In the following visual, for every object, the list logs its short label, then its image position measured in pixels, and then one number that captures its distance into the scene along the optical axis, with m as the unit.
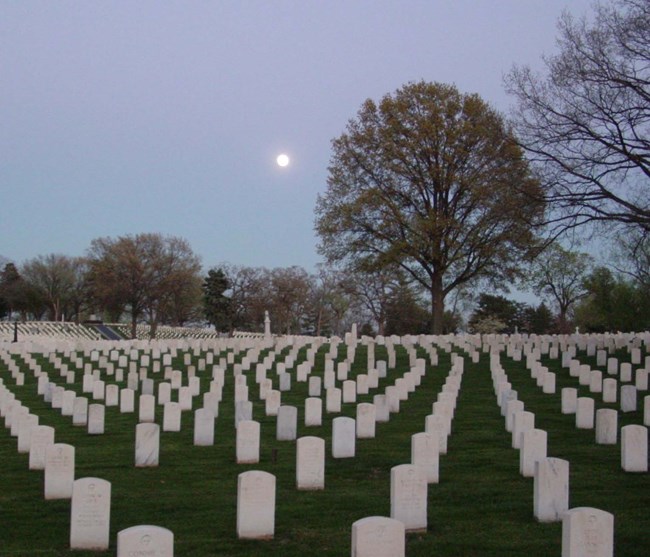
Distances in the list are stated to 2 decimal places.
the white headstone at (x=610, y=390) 18.72
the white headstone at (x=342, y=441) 12.73
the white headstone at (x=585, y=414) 15.28
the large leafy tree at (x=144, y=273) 71.06
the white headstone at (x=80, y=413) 16.77
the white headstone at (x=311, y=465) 10.55
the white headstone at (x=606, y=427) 13.59
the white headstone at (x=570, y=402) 17.05
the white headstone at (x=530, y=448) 11.17
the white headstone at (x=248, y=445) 12.39
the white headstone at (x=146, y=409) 16.89
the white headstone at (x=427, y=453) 10.73
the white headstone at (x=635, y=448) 11.42
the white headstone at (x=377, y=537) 6.71
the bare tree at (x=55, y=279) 87.38
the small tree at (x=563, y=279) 60.78
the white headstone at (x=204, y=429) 14.11
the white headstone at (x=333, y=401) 17.44
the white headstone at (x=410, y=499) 8.66
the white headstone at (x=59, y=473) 10.27
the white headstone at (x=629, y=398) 17.11
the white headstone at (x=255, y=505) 8.34
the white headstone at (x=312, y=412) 15.83
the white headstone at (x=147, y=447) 12.14
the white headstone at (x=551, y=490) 8.91
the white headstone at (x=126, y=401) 18.34
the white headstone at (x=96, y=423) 15.48
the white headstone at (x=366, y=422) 14.58
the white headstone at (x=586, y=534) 6.70
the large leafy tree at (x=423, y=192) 38.34
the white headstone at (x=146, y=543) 6.47
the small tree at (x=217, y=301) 75.00
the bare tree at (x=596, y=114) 24.30
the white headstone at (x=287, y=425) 14.54
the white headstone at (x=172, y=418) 15.73
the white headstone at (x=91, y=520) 8.17
